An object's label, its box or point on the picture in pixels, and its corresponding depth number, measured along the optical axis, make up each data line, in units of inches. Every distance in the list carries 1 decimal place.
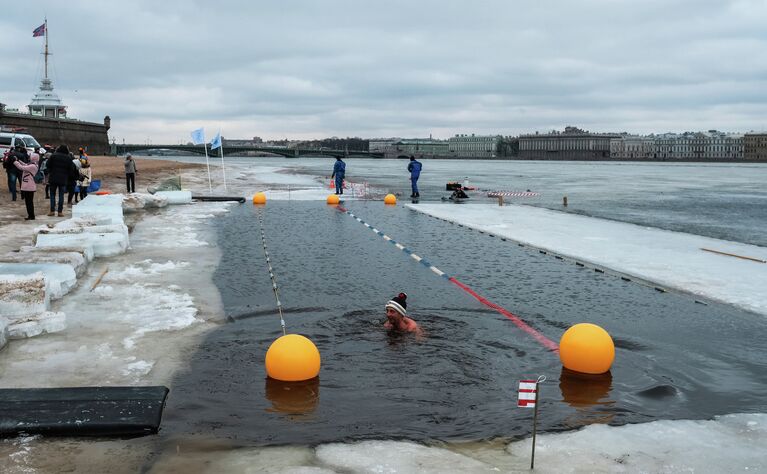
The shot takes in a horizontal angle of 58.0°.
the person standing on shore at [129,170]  1094.8
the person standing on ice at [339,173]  1240.8
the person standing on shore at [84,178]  899.6
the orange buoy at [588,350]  271.6
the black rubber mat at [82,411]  204.4
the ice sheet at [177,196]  1027.8
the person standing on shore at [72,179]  748.5
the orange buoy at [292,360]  257.8
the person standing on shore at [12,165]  833.4
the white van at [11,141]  1283.2
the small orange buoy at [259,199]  1059.3
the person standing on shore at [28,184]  674.2
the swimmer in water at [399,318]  323.0
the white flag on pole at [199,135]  1343.1
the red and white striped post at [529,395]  188.4
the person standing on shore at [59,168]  705.6
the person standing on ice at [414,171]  1213.7
